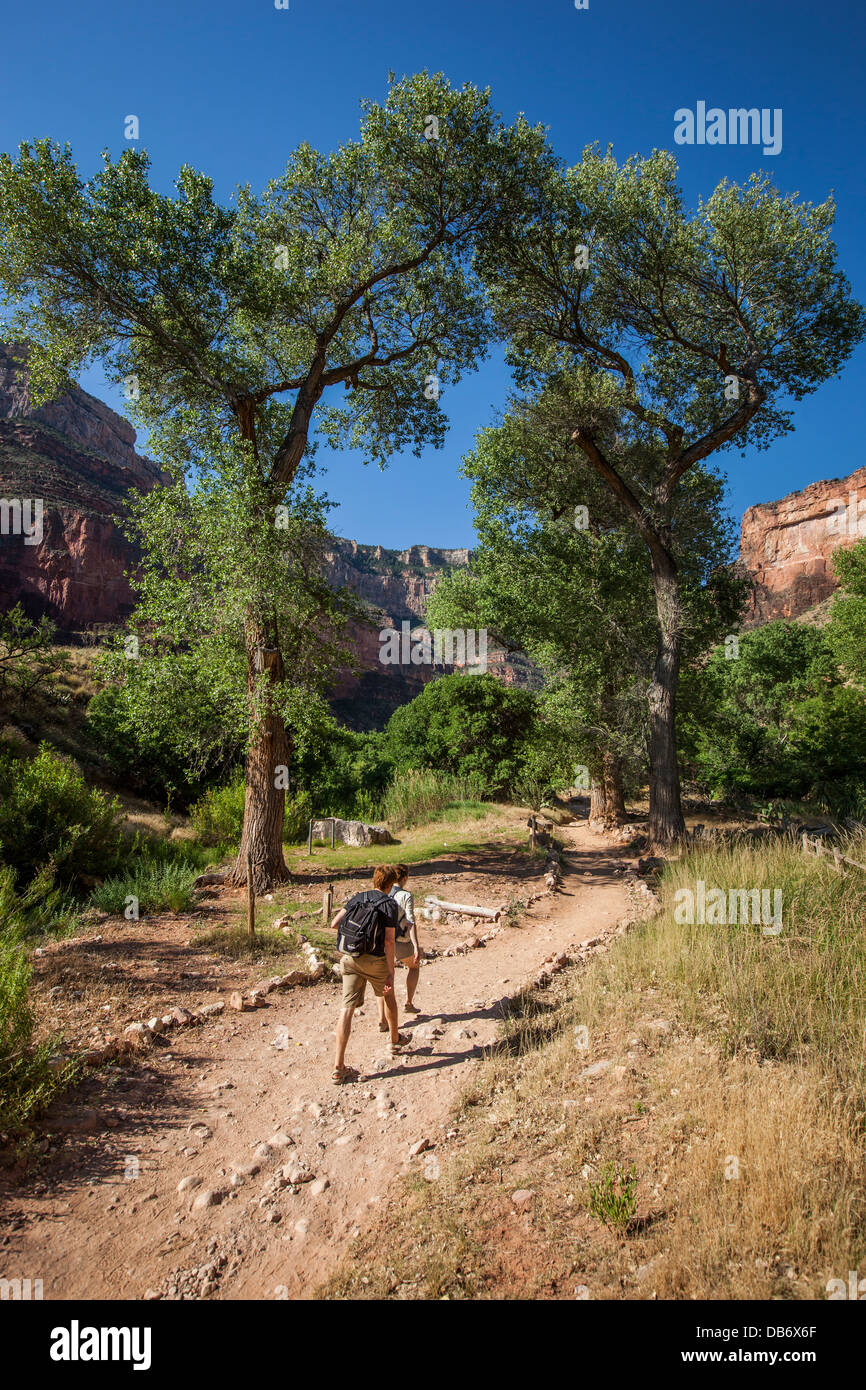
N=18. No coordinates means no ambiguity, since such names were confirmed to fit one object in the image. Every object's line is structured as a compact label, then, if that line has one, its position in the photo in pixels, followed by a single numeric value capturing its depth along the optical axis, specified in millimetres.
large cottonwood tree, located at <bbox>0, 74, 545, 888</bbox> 11148
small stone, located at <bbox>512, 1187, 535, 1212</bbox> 3488
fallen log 10094
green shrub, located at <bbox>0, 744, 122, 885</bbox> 10016
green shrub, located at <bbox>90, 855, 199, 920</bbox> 9414
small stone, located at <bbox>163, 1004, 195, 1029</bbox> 5969
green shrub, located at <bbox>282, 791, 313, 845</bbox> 16250
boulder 16250
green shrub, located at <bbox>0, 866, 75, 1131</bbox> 4117
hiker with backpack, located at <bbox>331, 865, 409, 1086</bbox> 5484
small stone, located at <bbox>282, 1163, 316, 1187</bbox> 4016
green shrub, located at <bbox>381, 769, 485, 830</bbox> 19625
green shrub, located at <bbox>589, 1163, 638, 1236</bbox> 3154
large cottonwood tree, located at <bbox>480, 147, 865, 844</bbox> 13812
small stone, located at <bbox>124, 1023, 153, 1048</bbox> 5426
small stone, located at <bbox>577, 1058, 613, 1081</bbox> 4688
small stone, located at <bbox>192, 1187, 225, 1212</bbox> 3773
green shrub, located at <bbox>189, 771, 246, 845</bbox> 14648
